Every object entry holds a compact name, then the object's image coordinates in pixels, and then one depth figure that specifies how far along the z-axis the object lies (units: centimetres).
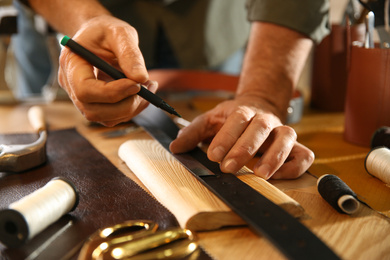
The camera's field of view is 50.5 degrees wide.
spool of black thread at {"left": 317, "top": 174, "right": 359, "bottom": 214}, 63
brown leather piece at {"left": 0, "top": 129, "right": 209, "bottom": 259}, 55
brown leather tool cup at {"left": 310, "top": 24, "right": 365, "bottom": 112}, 125
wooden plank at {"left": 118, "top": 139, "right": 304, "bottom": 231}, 58
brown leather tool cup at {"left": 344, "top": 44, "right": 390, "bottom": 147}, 92
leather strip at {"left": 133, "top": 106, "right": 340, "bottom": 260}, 49
